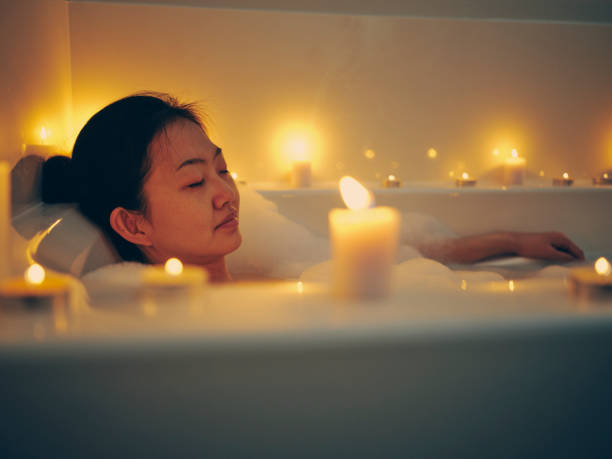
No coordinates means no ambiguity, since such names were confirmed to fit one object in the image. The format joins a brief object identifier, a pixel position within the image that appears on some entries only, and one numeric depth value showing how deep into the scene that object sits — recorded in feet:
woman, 3.70
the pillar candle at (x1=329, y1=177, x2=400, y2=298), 1.58
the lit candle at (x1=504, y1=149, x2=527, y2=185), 6.21
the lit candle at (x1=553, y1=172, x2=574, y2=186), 6.18
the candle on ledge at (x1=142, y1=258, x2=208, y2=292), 1.70
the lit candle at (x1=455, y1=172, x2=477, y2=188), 6.05
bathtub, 1.37
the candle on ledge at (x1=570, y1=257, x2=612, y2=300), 1.63
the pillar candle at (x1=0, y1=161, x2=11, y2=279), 1.71
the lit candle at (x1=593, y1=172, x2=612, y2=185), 6.36
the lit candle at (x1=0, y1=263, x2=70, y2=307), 1.50
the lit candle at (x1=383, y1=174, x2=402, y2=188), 5.94
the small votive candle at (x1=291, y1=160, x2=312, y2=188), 5.86
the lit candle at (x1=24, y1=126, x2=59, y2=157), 3.77
